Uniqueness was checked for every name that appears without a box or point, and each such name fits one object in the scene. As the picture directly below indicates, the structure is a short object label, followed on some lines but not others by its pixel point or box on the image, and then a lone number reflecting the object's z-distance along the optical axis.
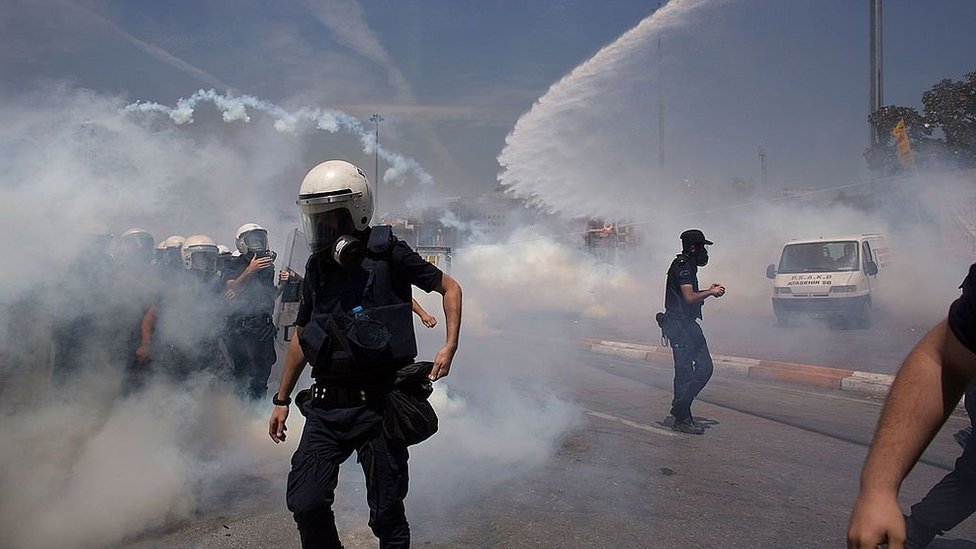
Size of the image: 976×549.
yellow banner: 19.56
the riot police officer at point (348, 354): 2.86
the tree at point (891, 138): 20.53
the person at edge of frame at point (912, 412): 1.50
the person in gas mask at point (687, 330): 6.03
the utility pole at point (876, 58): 17.92
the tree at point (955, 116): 19.44
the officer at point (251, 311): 5.88
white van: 14.00
